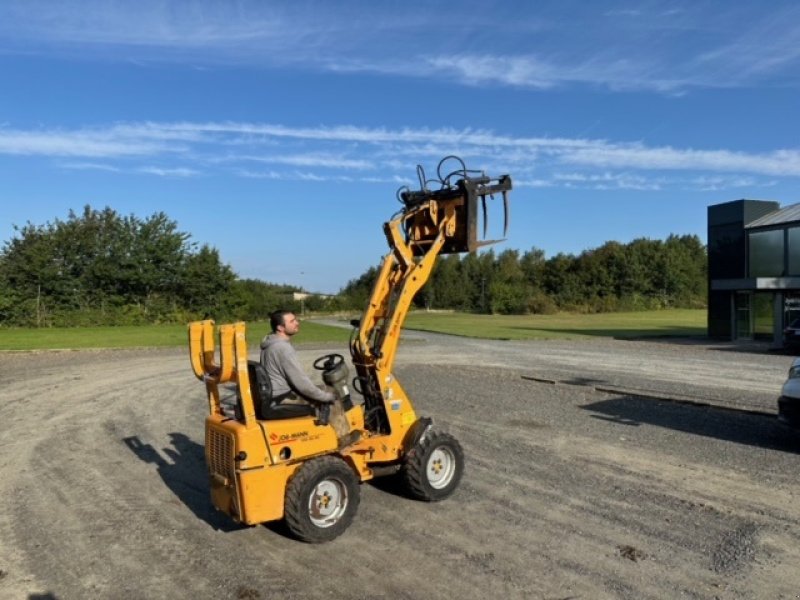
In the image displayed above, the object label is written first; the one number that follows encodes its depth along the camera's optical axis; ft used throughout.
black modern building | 96.02
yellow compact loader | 17.17
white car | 27.32
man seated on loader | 18.34
